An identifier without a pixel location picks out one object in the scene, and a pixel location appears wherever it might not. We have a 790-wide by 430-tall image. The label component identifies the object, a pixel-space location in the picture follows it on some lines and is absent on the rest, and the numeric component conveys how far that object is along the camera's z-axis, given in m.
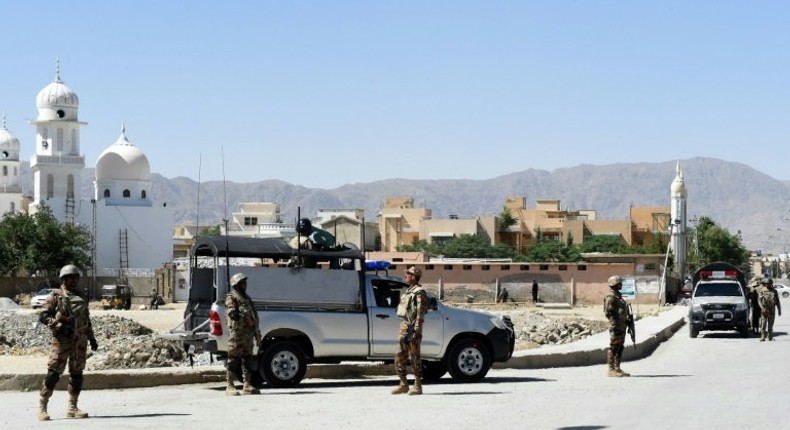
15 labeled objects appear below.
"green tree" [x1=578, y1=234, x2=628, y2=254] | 140.84
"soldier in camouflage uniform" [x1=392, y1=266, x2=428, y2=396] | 16.89
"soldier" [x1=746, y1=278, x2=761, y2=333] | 33.12
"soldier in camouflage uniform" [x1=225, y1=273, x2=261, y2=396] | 16.58
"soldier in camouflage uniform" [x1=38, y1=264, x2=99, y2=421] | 13.90
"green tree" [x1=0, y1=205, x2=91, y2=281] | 89.94
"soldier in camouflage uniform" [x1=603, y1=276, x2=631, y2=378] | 19.81
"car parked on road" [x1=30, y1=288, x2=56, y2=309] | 67.06
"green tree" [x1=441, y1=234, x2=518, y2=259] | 130.75
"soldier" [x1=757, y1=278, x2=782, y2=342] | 31.06
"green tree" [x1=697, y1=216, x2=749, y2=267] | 138.12
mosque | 105.44
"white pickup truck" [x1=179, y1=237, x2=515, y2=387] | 17.84
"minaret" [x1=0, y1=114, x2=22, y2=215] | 132.88
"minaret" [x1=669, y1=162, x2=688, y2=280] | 127.09
